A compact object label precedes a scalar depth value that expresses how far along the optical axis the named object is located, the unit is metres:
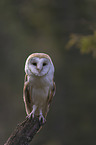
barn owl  9.16
